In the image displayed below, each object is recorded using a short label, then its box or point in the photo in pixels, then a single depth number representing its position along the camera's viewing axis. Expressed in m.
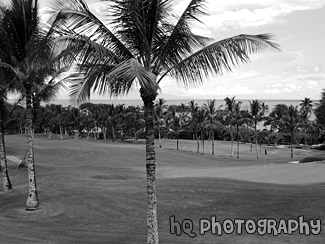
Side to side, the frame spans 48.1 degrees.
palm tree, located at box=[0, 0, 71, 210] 20.52
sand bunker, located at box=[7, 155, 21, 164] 52.05
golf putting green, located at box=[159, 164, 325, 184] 29.41
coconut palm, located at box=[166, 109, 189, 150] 102.50
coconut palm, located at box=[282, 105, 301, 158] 84.44
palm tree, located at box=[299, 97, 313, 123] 128.00
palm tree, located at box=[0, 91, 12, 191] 25.87
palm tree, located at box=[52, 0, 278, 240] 12.23
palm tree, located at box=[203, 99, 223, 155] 87.94
